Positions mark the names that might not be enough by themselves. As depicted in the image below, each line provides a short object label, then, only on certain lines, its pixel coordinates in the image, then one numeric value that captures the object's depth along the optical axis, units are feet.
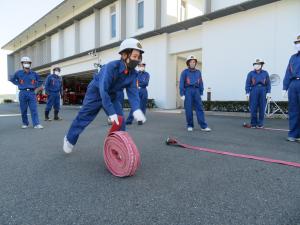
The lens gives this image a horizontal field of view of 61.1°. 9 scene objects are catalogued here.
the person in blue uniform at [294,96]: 17.26
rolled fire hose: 9.41
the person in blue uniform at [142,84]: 28.45
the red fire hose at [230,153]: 11.21
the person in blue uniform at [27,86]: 23.91
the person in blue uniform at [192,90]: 22.04
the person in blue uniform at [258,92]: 24.18
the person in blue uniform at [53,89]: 32.65
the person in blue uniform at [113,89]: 10.55
